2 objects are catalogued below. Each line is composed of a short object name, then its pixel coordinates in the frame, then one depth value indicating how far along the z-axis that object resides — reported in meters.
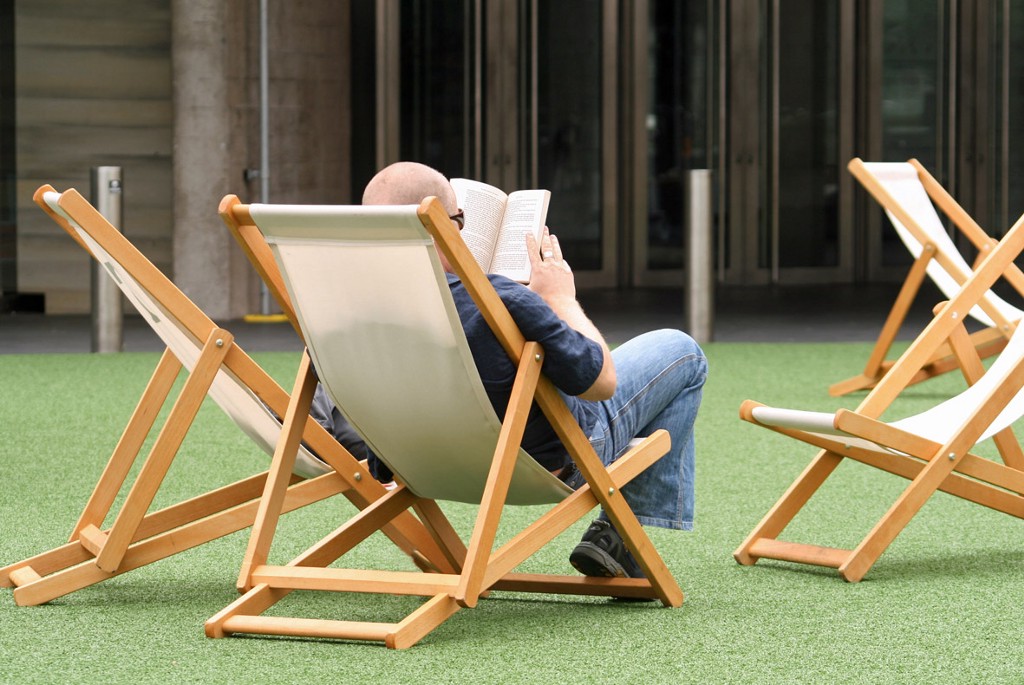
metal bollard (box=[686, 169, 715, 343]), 17.58
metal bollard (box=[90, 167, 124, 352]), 16.78
